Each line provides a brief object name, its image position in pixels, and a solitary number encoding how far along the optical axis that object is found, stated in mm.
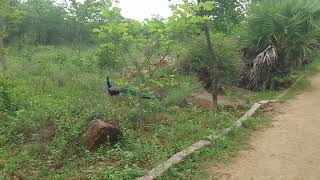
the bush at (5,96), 5059
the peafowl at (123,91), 5000
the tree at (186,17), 4251
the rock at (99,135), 3845
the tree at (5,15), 6614
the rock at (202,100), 5790
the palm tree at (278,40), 7211
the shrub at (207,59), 6930
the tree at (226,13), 9195
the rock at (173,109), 5273
